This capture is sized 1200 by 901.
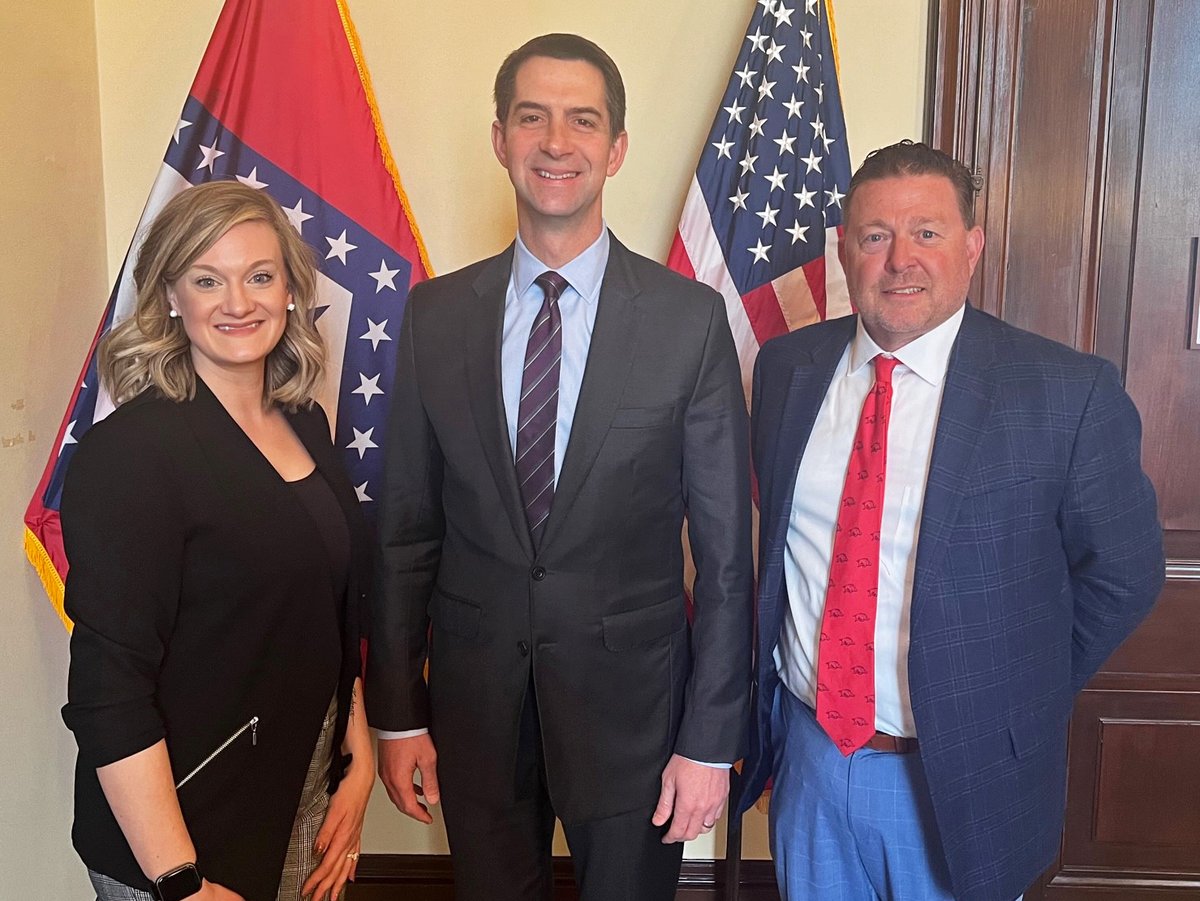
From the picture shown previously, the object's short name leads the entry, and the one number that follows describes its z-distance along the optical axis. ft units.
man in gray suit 5.19
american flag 7.37
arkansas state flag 7.22
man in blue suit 4.78
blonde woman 4.24
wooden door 7.58
